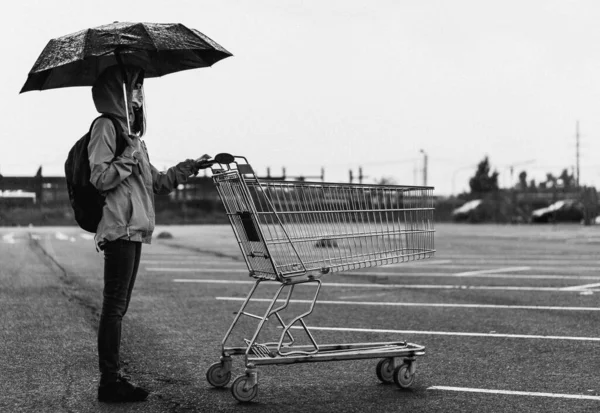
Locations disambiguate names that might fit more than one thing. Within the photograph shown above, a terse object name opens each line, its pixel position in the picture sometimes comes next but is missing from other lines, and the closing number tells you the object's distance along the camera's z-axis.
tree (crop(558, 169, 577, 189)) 91.91
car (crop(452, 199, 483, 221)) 58.37
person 4.72
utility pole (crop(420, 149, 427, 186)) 64.56
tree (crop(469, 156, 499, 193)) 84.50
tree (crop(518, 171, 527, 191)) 117.04
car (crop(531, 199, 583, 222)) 55.22
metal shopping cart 4.94
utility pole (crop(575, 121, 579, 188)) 62.16
